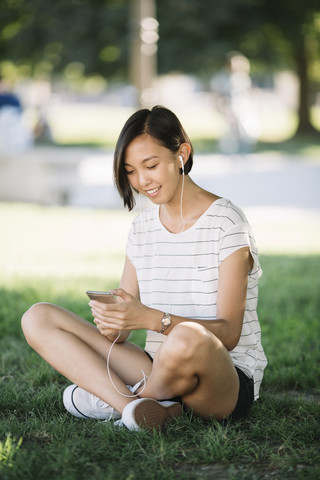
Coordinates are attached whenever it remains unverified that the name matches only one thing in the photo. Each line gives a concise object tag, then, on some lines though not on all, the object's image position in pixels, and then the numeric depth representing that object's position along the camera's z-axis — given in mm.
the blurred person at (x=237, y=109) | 14516
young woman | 3068
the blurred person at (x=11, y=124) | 12688
